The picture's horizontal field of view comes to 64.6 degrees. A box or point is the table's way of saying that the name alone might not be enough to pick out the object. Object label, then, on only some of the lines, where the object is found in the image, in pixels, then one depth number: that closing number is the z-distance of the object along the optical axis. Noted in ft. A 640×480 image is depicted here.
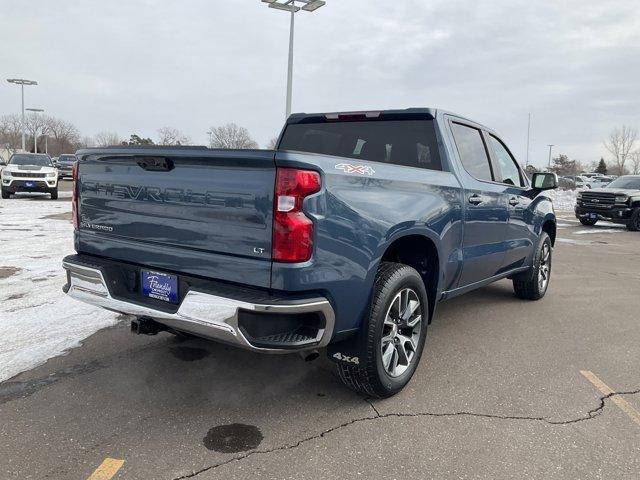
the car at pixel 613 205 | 53.47
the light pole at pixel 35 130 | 187.13
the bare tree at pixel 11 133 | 268.23
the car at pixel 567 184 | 147.13
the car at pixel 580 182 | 145.48
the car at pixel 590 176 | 172.45
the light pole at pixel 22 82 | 164.14
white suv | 56.34
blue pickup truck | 8.57
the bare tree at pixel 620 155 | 225.97
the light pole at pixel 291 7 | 54.24
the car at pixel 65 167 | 106.43
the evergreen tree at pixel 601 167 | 273.70
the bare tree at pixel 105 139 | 269.64
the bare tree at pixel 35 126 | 267.59
